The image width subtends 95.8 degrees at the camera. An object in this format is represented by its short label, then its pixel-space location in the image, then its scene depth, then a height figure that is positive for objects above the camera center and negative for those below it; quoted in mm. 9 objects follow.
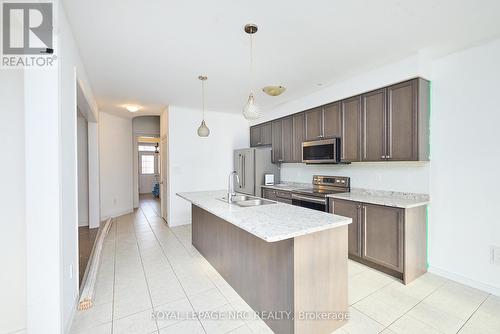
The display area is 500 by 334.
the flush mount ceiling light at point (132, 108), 4747 +1228
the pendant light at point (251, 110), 2243 +545
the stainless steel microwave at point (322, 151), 3457 +216
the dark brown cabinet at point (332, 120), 3480 +695
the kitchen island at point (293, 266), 1599 -804
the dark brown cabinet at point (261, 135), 5111 +713
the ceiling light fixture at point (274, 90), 2653 +889
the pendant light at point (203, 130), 3365 +526
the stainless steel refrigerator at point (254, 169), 4844 -94
